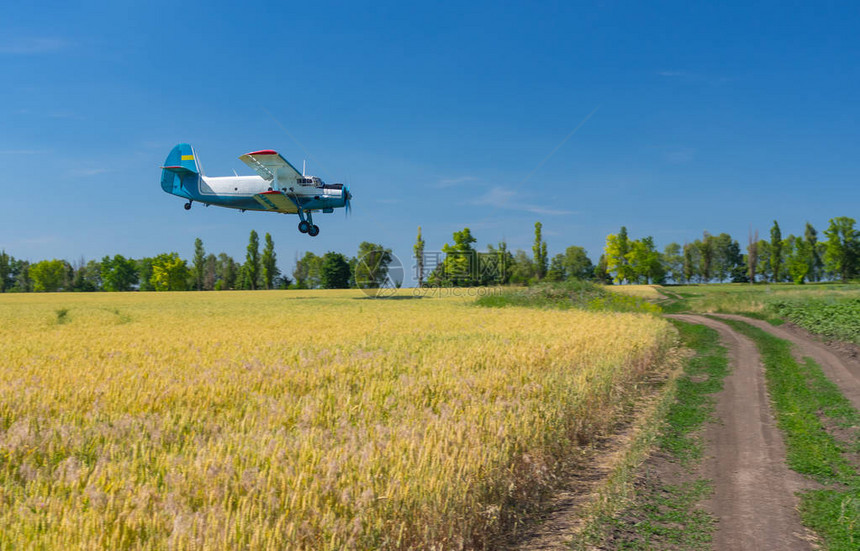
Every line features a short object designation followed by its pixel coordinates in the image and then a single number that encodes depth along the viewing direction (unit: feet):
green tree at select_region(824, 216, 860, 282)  355.36
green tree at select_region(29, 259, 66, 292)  443.73
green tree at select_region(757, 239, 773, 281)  441.27
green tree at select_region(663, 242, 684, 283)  477.36
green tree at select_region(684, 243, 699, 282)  467.93
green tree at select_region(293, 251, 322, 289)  457.72
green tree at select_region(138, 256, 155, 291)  447.83
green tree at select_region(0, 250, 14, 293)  446.48
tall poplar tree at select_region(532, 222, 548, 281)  356.79
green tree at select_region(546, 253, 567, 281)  449.48
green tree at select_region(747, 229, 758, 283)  386.15
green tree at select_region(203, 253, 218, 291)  446.19
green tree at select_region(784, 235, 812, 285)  387.24
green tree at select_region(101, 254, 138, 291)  450.30
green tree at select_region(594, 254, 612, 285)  416.52
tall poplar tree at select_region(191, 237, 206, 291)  440.04
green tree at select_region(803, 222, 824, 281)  395.73
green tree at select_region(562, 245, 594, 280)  451.53
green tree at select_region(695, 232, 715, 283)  445.78
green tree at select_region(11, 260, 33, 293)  469.16
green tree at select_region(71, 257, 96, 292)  428.15
